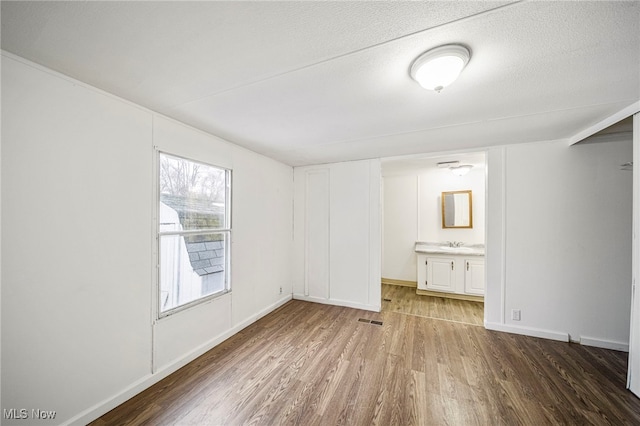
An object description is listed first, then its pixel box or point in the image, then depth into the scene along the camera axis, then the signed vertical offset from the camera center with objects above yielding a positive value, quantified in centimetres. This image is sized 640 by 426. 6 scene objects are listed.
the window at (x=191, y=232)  221 -22
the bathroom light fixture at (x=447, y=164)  395 +84
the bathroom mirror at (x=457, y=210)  468 +4
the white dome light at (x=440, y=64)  125 +84
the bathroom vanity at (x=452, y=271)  413 -110
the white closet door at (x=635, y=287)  191 -63
